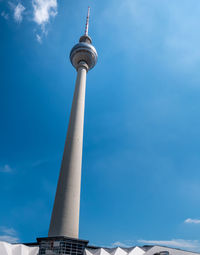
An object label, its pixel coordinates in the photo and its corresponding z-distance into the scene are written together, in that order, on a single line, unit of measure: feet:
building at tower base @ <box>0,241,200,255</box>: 120.57
